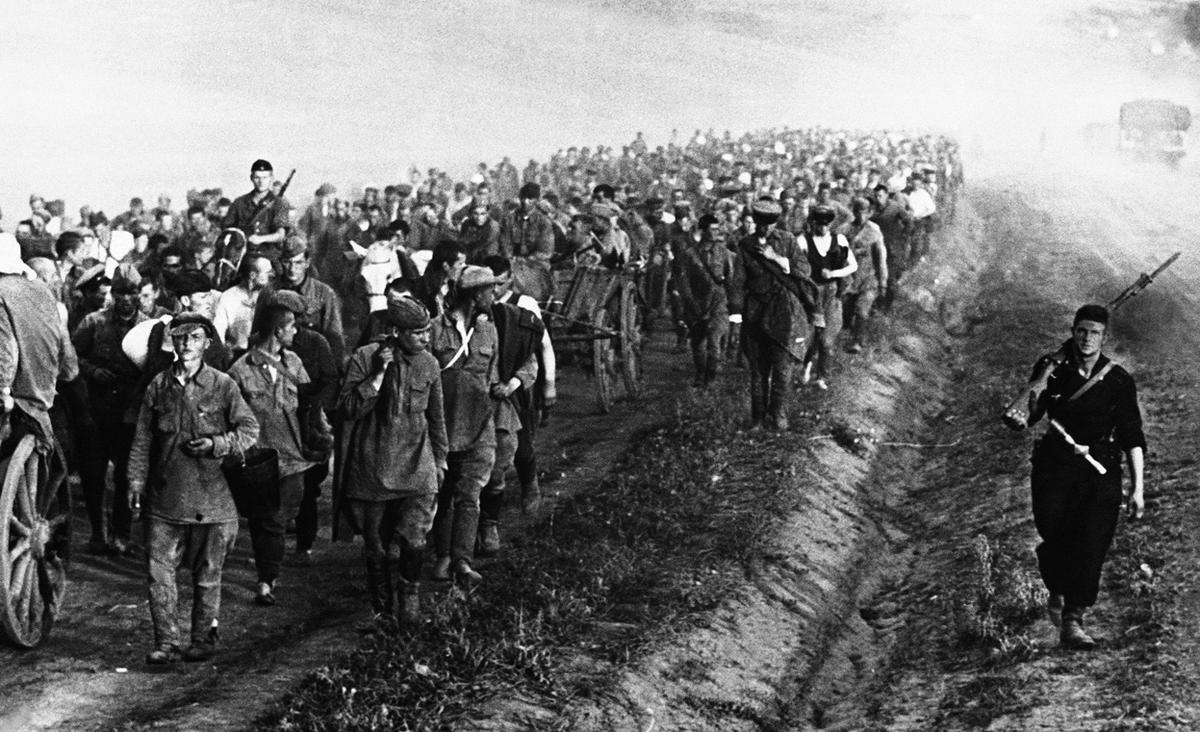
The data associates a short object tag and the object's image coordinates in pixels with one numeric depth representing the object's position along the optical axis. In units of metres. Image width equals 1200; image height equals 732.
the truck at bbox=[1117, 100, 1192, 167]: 55.47
